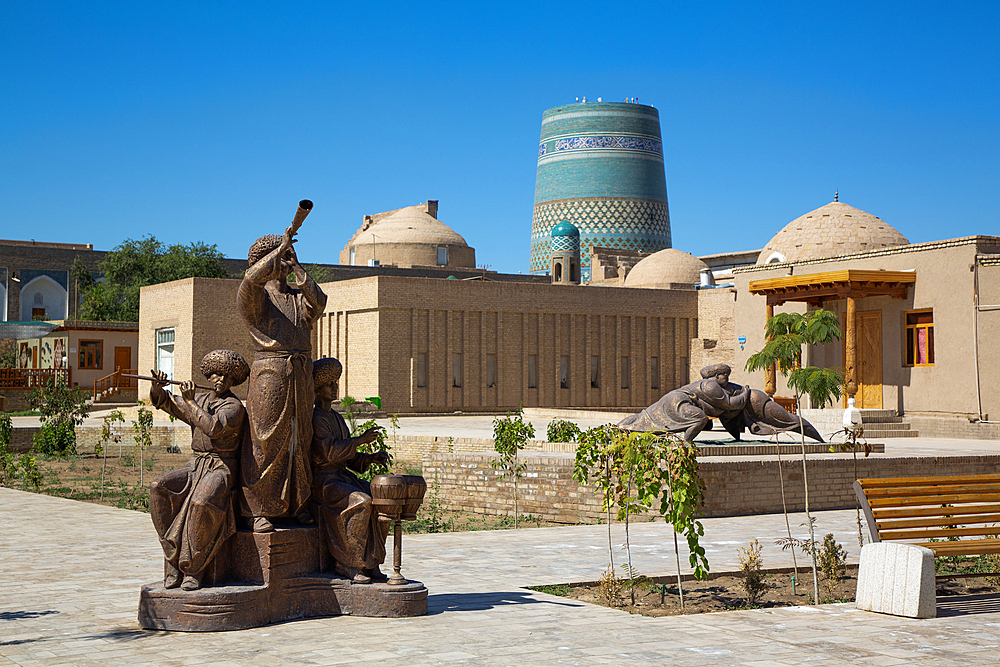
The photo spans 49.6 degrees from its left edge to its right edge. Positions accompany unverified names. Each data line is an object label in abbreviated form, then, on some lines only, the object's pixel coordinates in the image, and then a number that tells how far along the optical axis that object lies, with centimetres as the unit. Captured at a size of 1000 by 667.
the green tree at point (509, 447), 1395
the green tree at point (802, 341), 2495
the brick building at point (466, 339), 3631
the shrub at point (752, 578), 776
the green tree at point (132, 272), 5034
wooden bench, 762
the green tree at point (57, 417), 2275
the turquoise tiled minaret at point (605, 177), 7781
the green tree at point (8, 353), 4750
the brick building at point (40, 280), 5112
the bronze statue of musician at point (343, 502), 699
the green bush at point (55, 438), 2262
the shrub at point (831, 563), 839
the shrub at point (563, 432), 1802
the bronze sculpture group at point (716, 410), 1471
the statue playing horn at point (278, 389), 686
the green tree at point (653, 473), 753
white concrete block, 695
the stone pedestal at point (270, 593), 645
